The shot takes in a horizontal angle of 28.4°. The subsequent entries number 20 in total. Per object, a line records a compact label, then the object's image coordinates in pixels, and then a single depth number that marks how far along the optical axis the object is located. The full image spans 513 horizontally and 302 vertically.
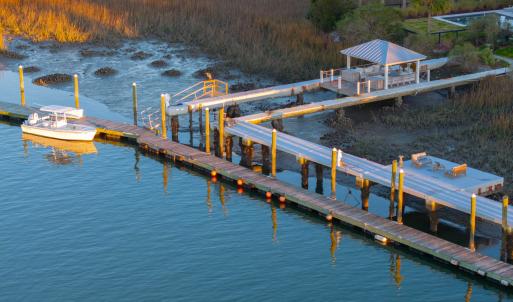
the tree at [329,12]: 81.81
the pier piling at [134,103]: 62.66
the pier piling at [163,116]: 59.91
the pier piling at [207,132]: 57.53
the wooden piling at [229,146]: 57.91
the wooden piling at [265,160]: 56.34
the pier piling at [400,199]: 46.75
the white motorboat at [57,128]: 61.81
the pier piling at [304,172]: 53.06
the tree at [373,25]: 76.69
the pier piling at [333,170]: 50.00
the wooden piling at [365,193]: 49.66
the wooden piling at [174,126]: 61.12
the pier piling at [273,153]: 52.91
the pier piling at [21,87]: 68.88
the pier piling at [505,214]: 42.97
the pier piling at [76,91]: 65.59
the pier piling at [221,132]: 56.95
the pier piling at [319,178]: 53.38
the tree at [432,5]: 80.75
